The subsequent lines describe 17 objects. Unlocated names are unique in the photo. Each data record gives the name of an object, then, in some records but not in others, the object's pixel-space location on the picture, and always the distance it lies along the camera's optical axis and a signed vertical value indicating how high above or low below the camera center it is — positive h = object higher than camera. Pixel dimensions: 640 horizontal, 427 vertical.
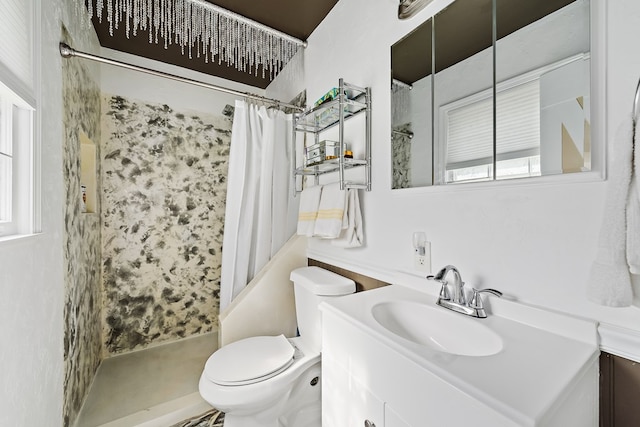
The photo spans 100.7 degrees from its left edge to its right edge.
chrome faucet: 0.86 -0.30
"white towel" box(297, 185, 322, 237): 1.61 +0.01
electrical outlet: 1.09 -0.21
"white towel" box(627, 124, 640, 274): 0.55 -0.01
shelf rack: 1.36 +0.57
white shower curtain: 1.92 +0.14
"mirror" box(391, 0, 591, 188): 0.74 +0.41
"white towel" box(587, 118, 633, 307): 0.56 -0.06
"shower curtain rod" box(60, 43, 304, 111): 1.23 +0.80
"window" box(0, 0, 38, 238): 0.86 +0.32
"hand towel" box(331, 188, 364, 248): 1.42 -0.05
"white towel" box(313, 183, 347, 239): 1.40 +0.00
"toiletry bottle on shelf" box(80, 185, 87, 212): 1.77 +0.11
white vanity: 0.51 -0.36
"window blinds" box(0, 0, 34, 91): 0.81 +0.57
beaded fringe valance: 1.58 +1.22
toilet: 1.15 -0.74
